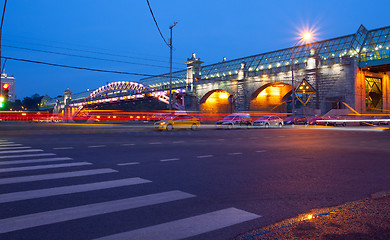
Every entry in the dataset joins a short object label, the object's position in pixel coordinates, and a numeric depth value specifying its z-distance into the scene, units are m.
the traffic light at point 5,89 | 23.91
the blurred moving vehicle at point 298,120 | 44.31
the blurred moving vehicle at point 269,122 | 39.38
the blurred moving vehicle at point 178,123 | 28.89
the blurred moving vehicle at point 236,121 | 38.10
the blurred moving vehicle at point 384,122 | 45.04
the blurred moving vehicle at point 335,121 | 43.19
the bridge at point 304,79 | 43.44
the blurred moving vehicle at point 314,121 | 44.09
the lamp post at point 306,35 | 35.41
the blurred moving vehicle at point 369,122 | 44.85
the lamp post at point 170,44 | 35.43
